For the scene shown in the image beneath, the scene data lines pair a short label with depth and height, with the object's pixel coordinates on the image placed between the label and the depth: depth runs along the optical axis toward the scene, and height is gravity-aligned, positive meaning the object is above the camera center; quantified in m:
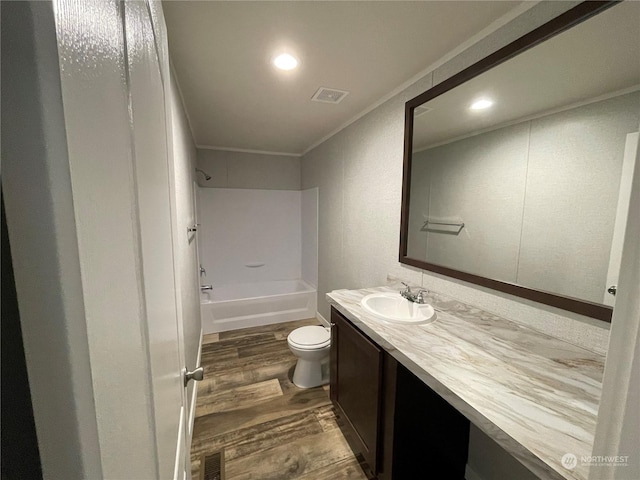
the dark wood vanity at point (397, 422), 1.18 -1.04
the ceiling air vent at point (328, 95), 1.87 +0.89
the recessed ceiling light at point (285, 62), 1.48 +0.90
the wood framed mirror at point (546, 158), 0.93 +0.25
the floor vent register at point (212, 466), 1.44 -1.48
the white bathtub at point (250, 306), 3.09 -1.20
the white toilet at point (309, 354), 2.07 -1.14
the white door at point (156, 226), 0.43 -0.03
